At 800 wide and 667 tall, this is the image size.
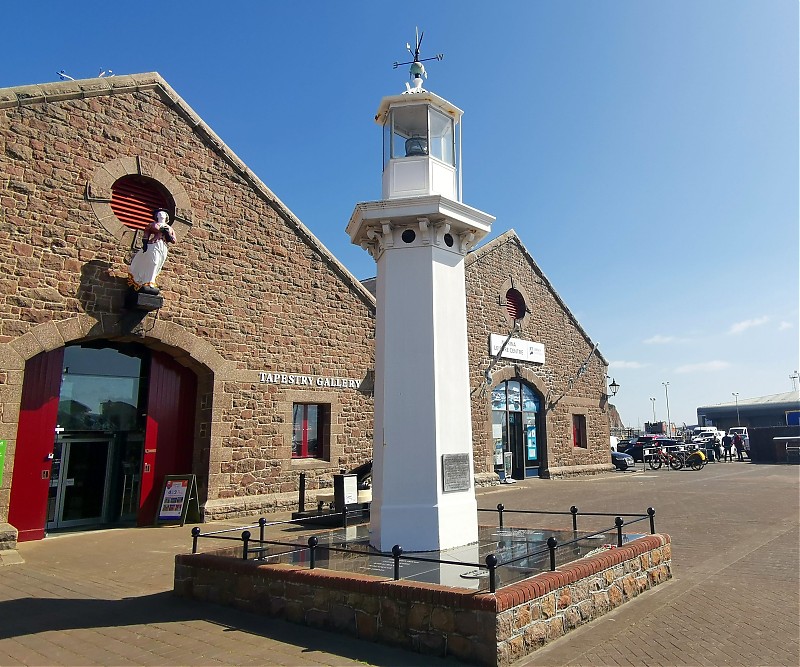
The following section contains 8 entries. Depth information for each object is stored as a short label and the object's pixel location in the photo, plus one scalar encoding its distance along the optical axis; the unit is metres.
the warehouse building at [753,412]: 84.19
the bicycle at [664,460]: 30.50
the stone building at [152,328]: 11.59
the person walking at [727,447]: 39.46
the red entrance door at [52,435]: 11.48
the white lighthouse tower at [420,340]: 7.39
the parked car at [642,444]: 40.53
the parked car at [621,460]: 31.69
